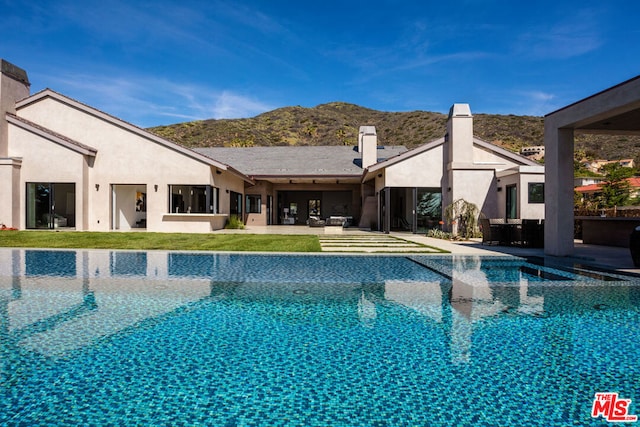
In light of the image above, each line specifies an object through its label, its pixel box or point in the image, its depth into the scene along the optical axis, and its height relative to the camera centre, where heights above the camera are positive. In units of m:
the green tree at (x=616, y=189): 31.28 +1.77
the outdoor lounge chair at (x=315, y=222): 26.86 -0.79
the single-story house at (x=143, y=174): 19.11 +1.85
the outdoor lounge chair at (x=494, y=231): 14.88 -0.79
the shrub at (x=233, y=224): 22.45 -0.78
